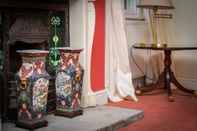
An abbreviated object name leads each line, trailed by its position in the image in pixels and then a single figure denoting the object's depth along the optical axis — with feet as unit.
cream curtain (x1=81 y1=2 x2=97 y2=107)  10.91
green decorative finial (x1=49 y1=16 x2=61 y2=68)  10.30
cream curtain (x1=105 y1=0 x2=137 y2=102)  12.50
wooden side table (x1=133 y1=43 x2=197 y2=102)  13.03
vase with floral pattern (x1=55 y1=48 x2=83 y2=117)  9.52
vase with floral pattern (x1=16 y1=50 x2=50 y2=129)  8.48
